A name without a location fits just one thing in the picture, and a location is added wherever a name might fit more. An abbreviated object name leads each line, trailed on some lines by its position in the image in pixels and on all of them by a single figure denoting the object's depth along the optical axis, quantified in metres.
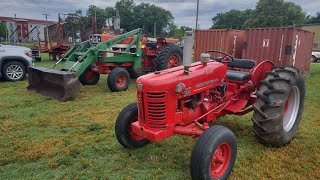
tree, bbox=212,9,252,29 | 83.75
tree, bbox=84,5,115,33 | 63.21
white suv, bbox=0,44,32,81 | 8.88
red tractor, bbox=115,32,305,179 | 2.94
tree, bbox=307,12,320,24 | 69.68
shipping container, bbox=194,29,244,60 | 11.41
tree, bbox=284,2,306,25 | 61.38
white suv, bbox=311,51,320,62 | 22.19
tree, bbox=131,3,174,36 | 70.50
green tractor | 6.74
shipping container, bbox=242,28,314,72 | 9.95
